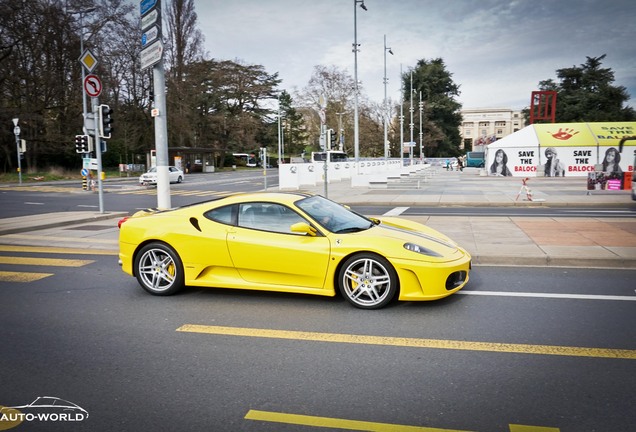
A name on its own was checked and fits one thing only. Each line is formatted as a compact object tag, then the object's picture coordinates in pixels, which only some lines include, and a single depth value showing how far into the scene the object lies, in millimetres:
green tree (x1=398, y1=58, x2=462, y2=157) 95000
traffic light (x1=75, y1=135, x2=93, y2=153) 19578
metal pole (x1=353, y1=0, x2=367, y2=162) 33219
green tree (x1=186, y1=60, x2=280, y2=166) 72562
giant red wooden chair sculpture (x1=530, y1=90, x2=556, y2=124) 43928
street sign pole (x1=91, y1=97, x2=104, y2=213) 14664
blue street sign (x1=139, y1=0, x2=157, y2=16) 11319
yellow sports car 5340
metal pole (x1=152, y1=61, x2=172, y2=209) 11352
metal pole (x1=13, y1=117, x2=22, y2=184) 33878
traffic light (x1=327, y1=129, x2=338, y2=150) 17562
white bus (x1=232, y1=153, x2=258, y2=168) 87188
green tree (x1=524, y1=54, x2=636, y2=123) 75812
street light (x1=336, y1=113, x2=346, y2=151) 65525
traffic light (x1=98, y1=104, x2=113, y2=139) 14819
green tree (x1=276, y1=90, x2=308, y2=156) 109812
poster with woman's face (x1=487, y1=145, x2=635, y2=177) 36688
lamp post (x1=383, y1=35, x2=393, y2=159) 46156
